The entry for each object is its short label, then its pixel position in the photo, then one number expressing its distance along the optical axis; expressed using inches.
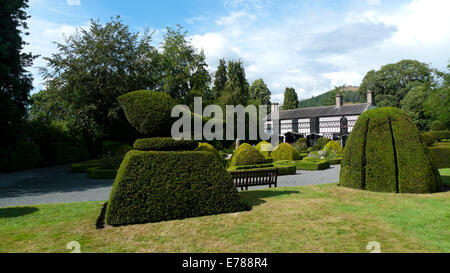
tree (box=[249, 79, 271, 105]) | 2508.6
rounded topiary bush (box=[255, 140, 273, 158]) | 953.9
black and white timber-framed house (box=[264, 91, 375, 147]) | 1727.4
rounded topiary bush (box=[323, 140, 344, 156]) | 990.8
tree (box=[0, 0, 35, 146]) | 637.3
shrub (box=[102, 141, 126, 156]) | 1023.0
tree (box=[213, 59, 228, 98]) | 1918.1
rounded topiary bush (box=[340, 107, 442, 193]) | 305.3
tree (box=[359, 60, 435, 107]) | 2084.2
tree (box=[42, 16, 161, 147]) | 963.3
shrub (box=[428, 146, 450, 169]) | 617.0
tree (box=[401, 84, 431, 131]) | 1761.8
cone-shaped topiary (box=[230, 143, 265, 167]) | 599.5
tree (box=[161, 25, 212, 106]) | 1351.3
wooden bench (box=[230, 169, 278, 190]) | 389.1
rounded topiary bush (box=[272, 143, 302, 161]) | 845.2
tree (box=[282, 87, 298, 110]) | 2471.7
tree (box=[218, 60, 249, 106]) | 1609.3
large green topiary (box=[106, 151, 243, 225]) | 209.2
